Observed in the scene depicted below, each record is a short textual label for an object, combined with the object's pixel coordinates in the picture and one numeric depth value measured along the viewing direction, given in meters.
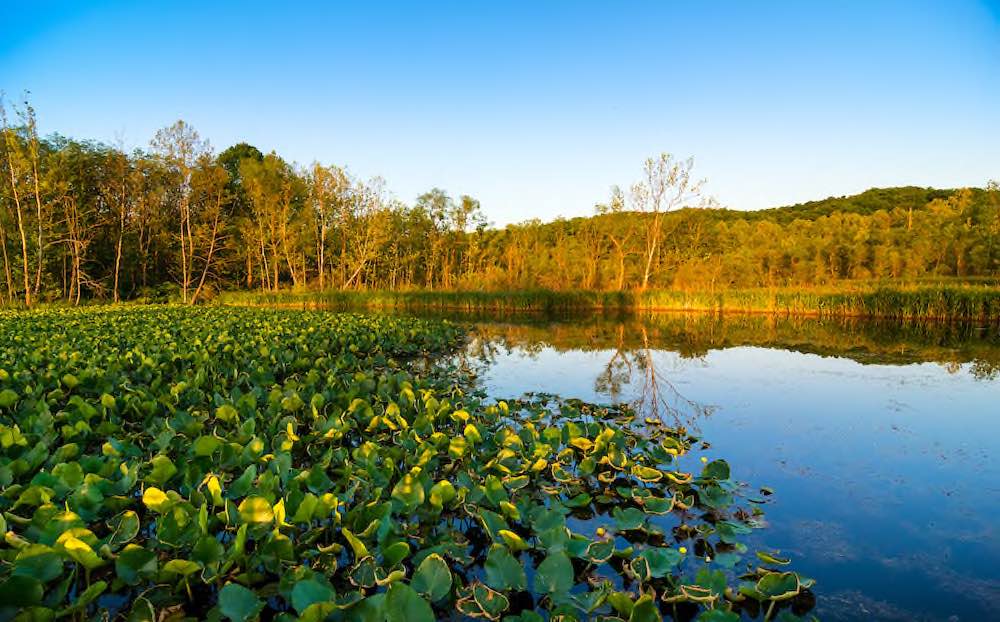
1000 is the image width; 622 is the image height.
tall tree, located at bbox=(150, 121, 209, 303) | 28.47
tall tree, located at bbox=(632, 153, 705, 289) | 33.72
